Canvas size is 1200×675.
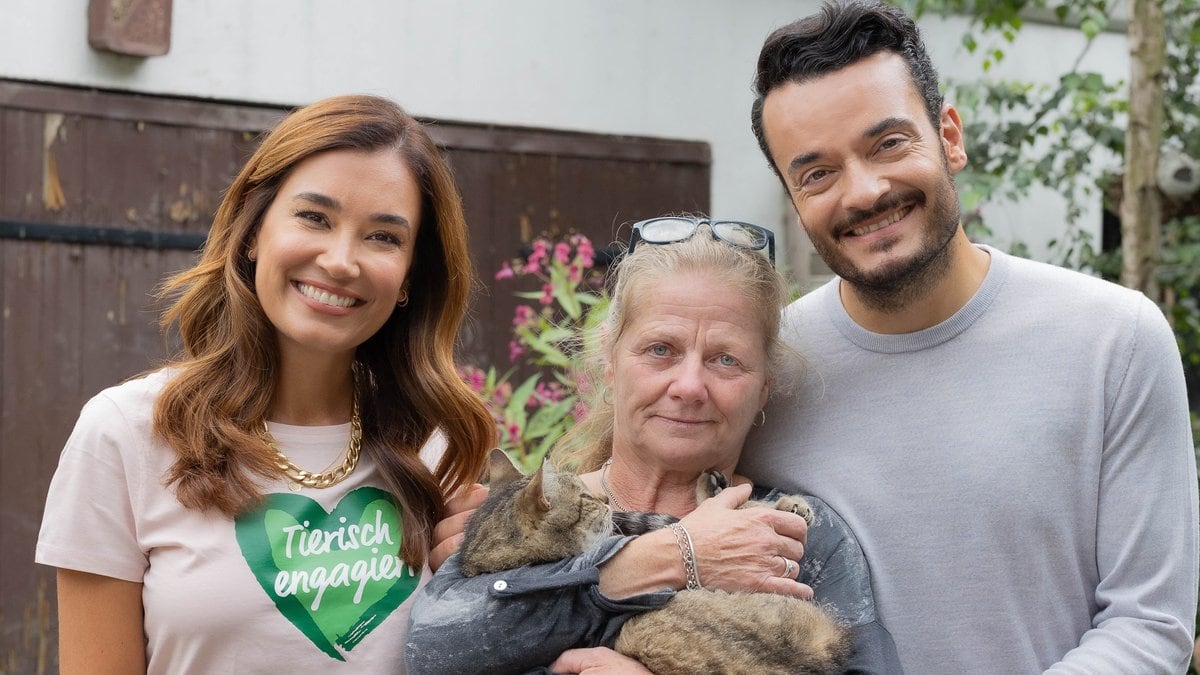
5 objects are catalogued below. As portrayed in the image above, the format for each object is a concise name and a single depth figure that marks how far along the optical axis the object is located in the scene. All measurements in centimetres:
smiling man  233
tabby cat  228
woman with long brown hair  234
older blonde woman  234
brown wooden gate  518
